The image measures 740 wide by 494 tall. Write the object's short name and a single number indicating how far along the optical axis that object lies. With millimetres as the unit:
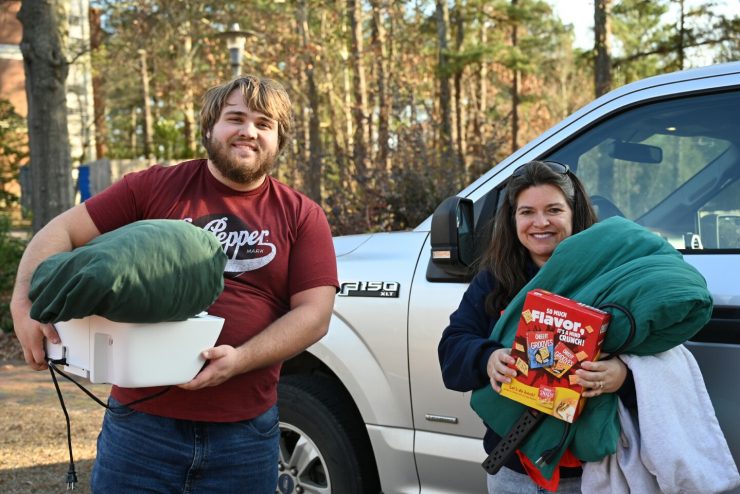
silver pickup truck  2822
